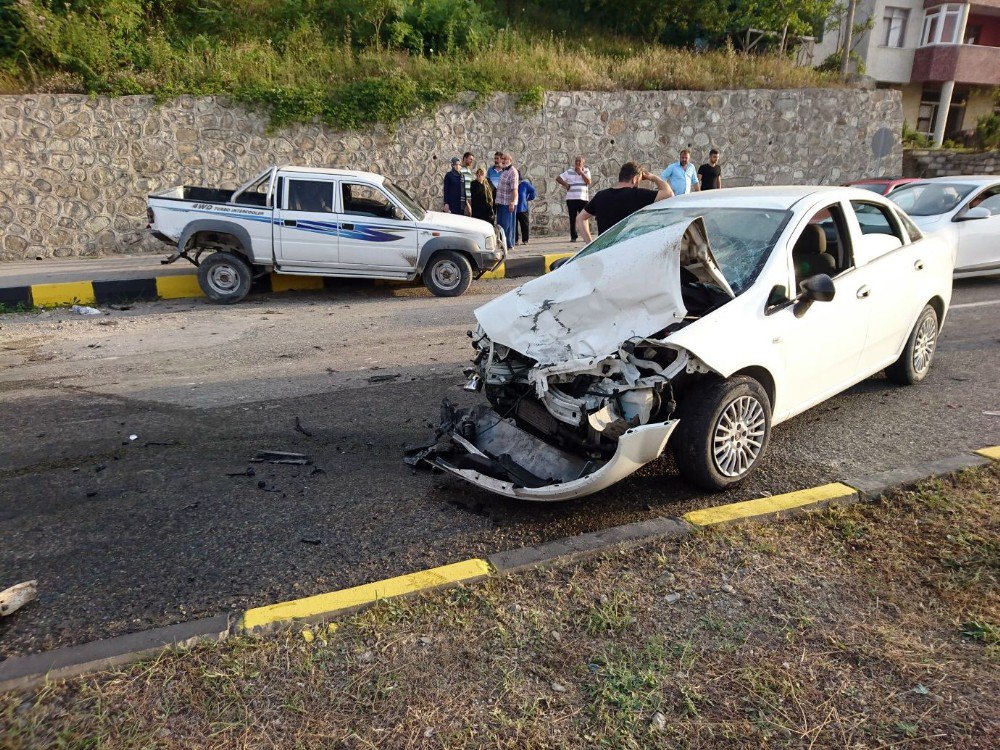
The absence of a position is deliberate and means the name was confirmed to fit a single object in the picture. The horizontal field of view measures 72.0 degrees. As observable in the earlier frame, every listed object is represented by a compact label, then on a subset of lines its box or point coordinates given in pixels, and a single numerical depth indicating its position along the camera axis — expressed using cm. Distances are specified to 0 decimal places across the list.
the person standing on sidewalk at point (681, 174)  1339
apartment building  3000
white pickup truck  969
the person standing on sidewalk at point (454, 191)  1384
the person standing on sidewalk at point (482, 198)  1370
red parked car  1194
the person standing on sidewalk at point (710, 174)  1506
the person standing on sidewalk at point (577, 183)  1479
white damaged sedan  378
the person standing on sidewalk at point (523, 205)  1483
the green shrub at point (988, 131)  2725
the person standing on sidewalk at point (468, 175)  1401
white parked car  1019
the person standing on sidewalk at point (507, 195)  1408
